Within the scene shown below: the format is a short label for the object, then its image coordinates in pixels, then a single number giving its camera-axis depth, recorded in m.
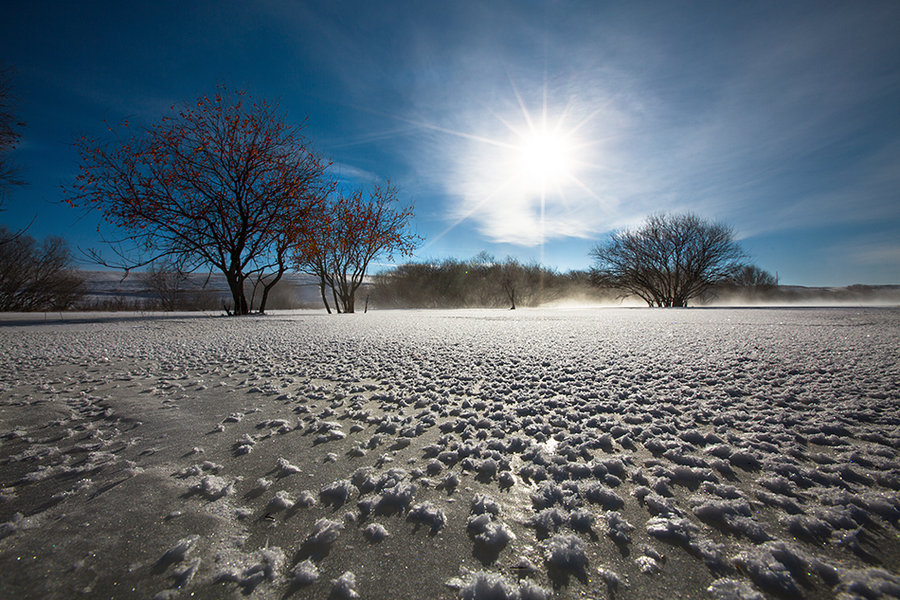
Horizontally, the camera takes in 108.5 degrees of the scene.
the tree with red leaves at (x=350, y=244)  11.75
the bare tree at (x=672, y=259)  17.16
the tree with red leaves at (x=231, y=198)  7.27
